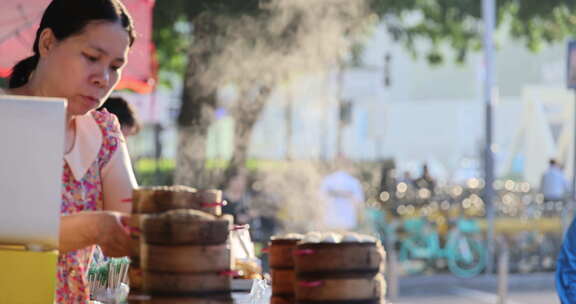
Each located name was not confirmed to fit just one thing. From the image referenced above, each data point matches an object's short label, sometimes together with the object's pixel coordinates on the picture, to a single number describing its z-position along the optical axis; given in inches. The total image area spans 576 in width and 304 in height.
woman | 166.2
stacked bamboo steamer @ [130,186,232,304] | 146.8
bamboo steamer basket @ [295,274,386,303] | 152.7
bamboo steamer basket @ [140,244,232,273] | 146.8
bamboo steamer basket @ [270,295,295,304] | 172.1
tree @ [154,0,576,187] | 1150.6
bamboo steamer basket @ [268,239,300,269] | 179.6
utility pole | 1302.9
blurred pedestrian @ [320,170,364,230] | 1202.9
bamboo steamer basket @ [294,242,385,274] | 153.9
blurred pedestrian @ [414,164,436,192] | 1676.6
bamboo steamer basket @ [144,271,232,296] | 146.9
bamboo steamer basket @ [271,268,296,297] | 174.5
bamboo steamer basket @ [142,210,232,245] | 146.7
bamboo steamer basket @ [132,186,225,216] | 155.3
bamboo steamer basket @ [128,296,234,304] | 146.6
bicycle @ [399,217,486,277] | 1311.0
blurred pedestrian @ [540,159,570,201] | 1520.2
